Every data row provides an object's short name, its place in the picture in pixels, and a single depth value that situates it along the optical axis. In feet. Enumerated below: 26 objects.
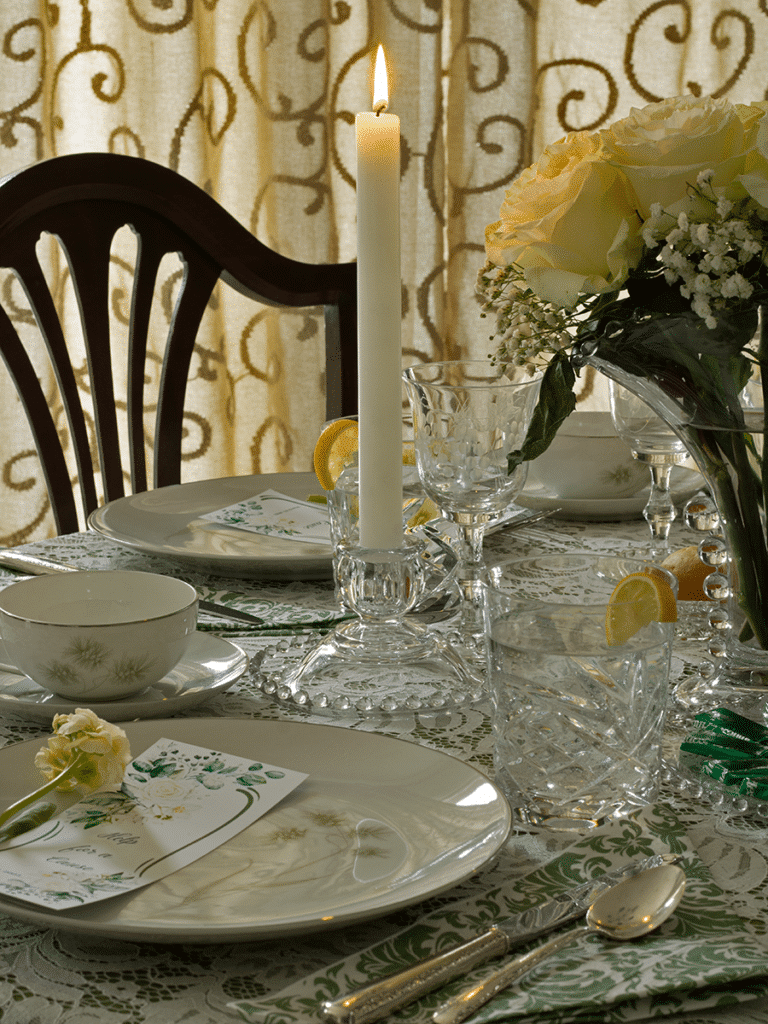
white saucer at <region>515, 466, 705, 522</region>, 6.35
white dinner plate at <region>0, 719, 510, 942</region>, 4.25
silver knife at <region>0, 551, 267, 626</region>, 5.55
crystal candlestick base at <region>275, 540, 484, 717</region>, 5.04
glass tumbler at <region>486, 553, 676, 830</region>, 4.57
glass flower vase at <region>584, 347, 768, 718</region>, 4.90
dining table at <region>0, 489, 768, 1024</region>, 4.16
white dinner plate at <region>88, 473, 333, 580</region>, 5.81
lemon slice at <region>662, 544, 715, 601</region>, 5.61
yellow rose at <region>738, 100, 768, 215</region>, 4.68
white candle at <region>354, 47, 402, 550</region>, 4.96
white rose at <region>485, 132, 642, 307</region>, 4.75
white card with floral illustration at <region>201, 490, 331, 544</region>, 6.18
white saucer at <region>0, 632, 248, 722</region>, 4.90
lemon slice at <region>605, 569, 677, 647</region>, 4.58
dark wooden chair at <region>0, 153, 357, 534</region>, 7.00
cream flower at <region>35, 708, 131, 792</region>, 4.51
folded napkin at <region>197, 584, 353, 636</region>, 5.51
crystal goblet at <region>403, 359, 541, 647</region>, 5.34
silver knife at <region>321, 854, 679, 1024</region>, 4.13
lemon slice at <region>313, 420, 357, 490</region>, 5.88
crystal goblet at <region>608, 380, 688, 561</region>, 5.75
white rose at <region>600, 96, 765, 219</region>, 4.70
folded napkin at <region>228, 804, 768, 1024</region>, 4.14
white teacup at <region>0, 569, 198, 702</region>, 4.91
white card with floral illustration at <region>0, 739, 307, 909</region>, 4.32
